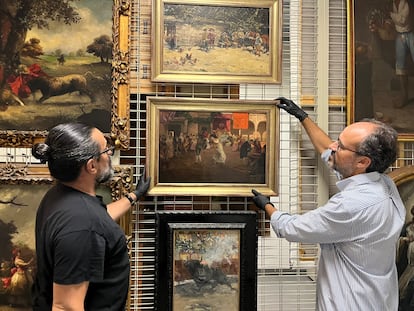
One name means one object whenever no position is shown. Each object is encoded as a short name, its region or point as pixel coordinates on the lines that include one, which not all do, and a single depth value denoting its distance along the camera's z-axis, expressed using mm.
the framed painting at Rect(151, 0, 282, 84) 1731
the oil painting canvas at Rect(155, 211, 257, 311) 1739
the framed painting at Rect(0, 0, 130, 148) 1673
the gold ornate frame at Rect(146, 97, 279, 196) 1730
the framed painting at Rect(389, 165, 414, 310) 1833
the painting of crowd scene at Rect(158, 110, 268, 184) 1743
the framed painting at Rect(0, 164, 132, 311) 1680
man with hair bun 1175
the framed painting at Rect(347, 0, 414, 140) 1812
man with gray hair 1448
